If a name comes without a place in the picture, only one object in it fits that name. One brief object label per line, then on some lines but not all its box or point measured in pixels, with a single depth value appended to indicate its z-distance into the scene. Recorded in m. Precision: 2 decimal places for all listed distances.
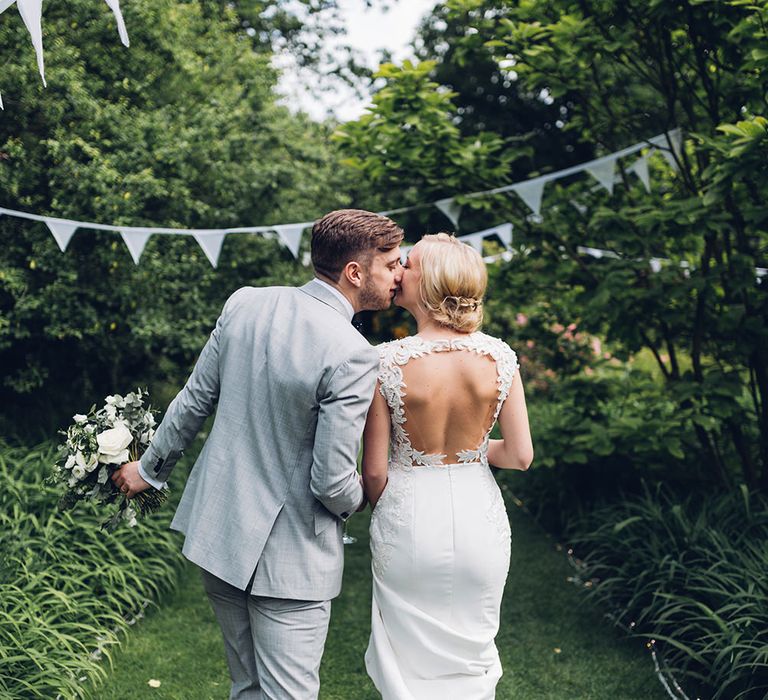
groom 2.07
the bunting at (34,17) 2.41
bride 2.39
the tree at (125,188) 5.68
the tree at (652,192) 4.08
